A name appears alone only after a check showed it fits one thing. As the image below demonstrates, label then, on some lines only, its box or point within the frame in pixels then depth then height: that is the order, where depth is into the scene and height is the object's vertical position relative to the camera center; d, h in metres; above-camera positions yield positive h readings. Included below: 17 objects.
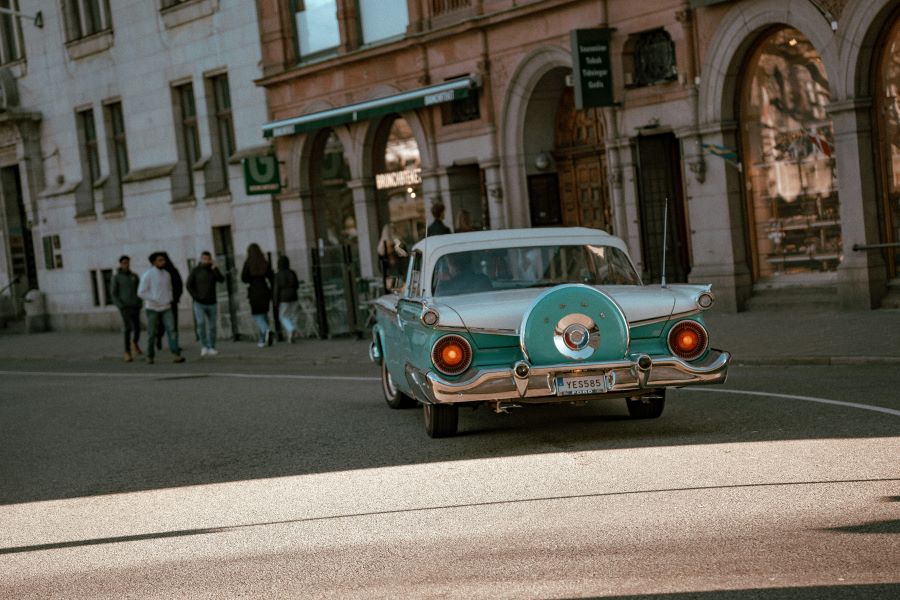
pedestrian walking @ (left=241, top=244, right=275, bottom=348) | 25.55 -0.78
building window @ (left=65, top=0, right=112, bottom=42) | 37.97 +6.32
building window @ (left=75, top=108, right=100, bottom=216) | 39.53 +2.58
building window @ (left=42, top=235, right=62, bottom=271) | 41.41 +0.23
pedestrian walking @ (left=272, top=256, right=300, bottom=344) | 25.53 -0.98
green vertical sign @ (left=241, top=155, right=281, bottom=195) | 31.08 +1.37
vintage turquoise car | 9.84 -0.95
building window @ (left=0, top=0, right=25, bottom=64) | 42.19 +6.58
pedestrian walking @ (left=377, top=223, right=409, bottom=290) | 24.02 -0.48
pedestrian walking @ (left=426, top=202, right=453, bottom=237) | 21.69 +0.02
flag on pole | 21.27 +0.55
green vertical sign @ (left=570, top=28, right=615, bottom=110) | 22.44 +2.12
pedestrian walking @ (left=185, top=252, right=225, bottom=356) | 24.67 -0.88
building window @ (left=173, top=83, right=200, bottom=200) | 35.16 +2.61
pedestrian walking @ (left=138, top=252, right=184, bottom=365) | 24.42 -0.75
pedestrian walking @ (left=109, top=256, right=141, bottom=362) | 26.45 -0.78
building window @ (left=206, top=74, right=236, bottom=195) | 33.72 +2.57
